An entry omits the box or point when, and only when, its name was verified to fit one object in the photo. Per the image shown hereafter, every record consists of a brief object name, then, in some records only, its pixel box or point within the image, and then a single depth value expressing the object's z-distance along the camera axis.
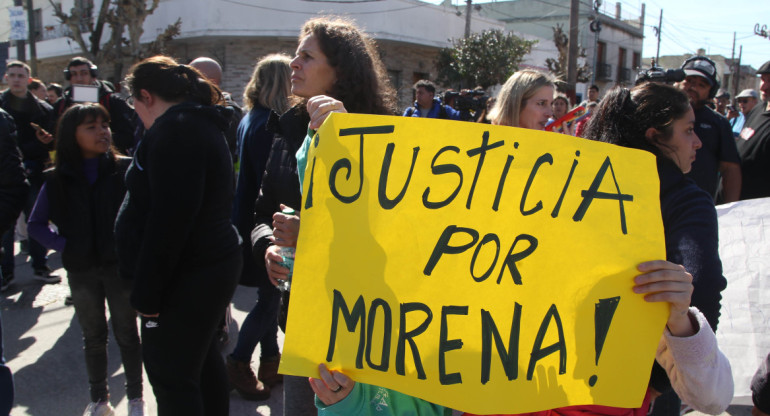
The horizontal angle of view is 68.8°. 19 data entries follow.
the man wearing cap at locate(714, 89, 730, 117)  11.26
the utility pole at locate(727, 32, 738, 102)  42.66
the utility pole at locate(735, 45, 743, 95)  40.06
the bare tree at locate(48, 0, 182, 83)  14.03
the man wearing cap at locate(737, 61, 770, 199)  4.05
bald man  4.36
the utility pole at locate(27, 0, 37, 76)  14.95
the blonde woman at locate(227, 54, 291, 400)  2.88
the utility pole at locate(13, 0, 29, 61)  12.98
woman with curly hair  1.78
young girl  2.95
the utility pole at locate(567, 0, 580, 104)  13.22
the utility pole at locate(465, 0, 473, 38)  20.84
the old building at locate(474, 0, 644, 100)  32.41
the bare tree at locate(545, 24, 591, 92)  21.31
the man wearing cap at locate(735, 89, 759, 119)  8.56
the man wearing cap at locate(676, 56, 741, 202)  3.54
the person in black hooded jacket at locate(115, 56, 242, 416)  2.08
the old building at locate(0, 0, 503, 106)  17.33
